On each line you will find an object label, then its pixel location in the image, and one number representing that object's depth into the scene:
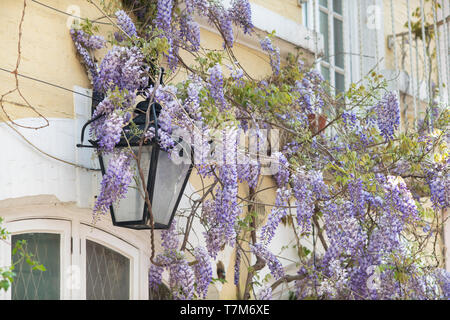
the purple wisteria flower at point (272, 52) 5.41
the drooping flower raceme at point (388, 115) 5.52
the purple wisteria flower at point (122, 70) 4.19
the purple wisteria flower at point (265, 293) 5.10
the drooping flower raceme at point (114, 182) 3.94
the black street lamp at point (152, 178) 4.07
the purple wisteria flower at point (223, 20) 5.07
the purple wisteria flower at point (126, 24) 4.44
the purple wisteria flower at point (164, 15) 4.56
